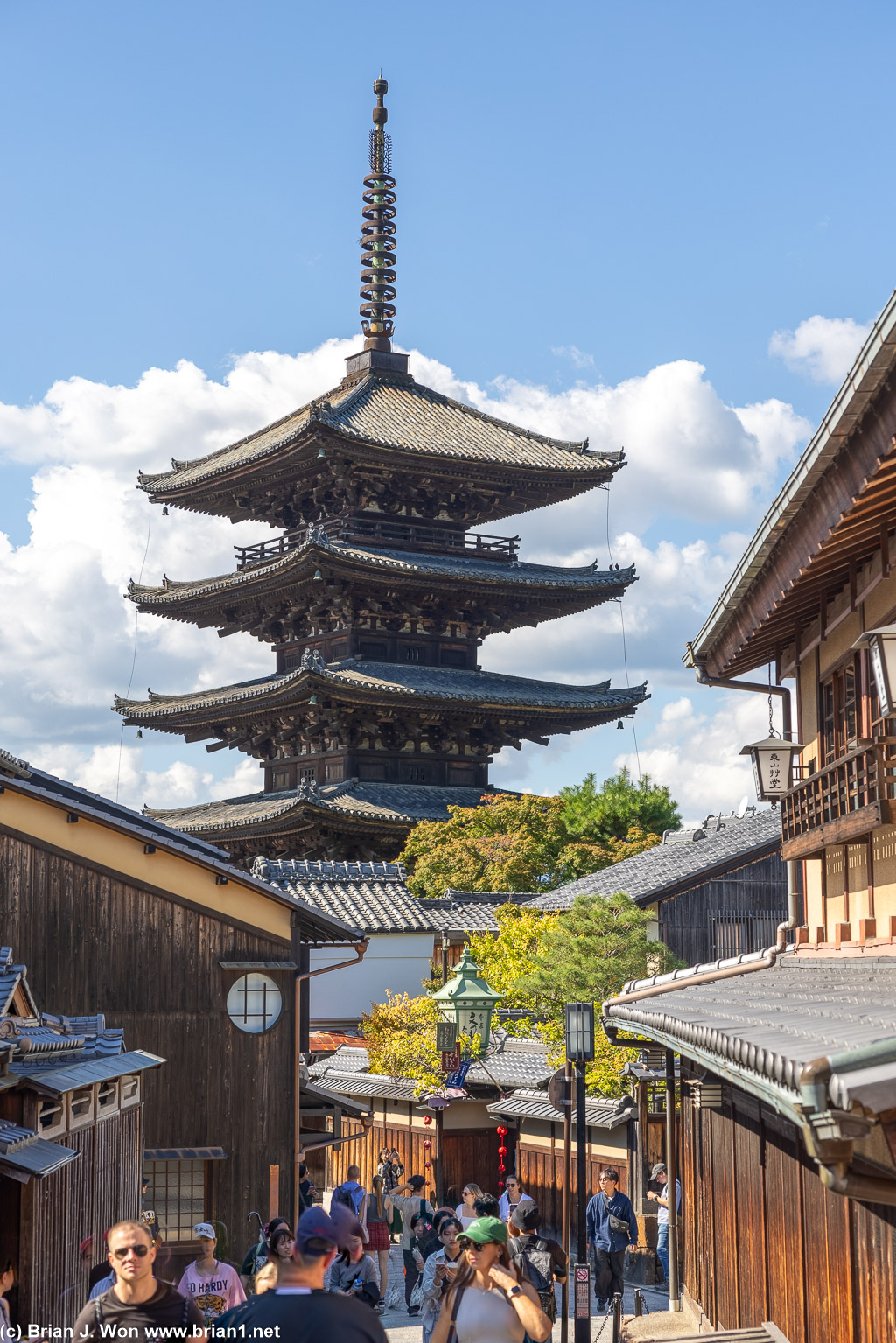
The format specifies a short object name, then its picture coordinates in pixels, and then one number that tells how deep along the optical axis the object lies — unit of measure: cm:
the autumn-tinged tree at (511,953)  2656
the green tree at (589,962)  2412
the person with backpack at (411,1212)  1878
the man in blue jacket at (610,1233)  1652
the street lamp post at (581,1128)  1329
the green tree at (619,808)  5059
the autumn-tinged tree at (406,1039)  2556
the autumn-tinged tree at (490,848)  3603
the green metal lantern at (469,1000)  2017
